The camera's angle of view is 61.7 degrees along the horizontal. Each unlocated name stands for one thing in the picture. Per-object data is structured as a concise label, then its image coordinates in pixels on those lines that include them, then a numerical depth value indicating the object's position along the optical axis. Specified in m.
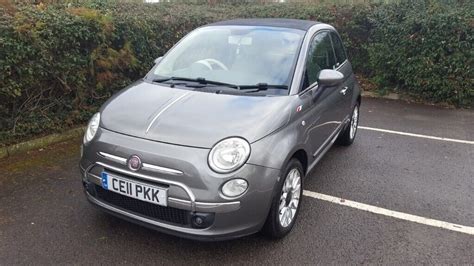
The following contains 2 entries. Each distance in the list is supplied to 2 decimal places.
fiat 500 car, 2.61
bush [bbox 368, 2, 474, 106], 7.15
